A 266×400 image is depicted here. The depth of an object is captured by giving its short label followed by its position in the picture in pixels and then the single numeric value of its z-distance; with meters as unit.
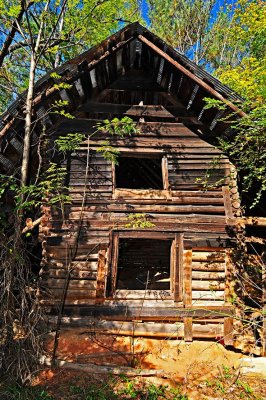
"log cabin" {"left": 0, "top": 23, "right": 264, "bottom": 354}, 7.36
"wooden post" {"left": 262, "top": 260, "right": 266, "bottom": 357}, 6.59
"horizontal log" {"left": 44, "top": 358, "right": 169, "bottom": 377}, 5.82
